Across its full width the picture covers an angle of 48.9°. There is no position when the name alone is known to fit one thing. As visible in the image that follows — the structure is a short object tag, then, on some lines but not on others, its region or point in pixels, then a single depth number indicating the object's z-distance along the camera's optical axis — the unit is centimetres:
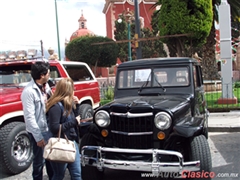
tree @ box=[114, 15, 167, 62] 3058
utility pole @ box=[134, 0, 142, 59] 1050
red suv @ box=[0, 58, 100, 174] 432
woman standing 292
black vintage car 327
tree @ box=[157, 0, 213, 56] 1255
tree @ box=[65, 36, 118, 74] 2580
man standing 305
